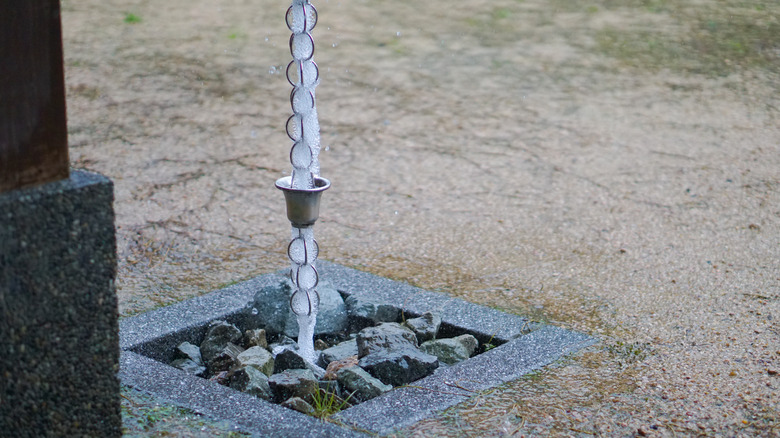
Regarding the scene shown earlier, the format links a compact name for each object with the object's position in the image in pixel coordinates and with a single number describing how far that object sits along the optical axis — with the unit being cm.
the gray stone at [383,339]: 256
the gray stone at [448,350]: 261
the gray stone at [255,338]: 271
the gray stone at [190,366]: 255
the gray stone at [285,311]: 278
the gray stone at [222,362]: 252
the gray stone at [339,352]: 264
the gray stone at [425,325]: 272
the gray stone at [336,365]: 248
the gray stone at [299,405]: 228
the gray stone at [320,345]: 279
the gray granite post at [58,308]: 162
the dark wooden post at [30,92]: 158
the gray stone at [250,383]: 238
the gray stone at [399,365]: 243
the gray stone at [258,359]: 250
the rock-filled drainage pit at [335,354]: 223
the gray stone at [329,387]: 238
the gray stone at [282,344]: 270
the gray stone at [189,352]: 262
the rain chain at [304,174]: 246
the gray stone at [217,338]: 262
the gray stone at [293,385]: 237
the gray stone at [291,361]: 253
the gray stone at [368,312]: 283
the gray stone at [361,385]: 239
